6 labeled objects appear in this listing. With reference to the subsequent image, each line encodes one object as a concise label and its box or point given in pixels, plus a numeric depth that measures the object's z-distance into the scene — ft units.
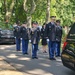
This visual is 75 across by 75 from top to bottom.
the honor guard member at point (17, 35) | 56.08
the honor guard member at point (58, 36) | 44.47
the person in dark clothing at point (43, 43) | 51.40
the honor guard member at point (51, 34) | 40.65
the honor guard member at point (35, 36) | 42.21
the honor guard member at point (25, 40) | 49.30
